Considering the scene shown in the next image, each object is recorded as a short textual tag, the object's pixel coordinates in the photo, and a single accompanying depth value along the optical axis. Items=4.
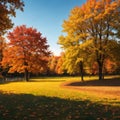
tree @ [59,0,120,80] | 20.87
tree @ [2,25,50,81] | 26.16
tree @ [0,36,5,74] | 27.72
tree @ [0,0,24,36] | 9.08
